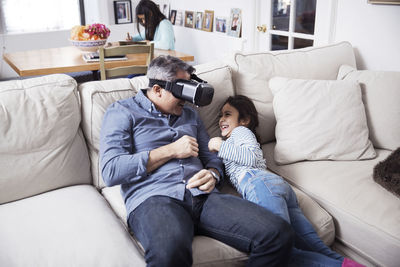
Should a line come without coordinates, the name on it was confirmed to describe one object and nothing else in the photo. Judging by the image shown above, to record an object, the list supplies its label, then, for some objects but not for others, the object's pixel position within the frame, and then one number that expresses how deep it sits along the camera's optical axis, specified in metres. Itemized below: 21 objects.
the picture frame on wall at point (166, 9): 5.13
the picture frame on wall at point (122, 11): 5.47
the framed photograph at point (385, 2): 2.24
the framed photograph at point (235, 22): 3.71
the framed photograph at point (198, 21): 4.40
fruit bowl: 3.29
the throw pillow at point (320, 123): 1.94
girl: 1.47
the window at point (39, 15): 5.31
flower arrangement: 3.29
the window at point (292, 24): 3.01
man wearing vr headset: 1.33
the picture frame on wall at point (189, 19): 4.58
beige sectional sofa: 1.35
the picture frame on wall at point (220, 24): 4.01
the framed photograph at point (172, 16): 4.97
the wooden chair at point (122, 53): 2.82
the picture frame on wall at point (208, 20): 4.19
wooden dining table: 2.95
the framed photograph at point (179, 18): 4.80
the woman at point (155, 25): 3.81
